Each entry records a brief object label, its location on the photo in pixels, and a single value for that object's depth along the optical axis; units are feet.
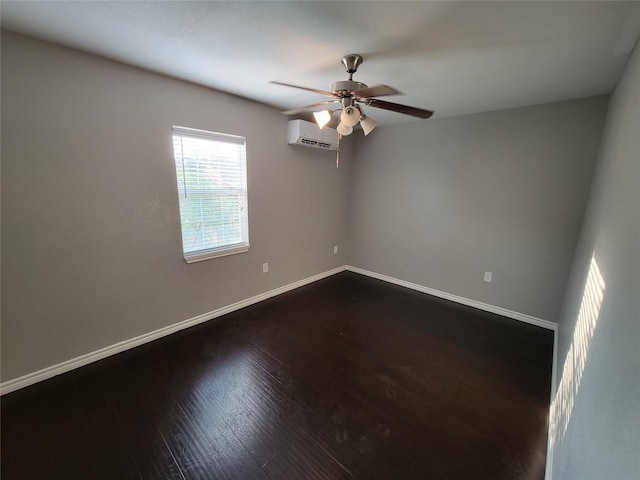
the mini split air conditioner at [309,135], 10.23
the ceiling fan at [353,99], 5.55
